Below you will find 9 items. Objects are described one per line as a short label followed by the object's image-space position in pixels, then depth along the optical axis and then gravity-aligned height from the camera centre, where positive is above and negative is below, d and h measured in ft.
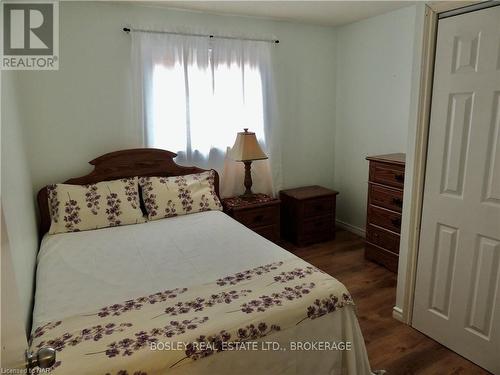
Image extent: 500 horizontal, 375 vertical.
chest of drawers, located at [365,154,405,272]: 9.46 -2.21
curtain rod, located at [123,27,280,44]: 9.43 +2.74
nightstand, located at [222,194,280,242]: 10.46 -2.58
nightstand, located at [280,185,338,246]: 11.66 -2.93
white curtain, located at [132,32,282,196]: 9.85 +0.90
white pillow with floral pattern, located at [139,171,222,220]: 9.12 -1.83
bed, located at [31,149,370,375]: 4.13 -2.56
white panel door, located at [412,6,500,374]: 5.74 -1.08
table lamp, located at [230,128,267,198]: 10.49 -0.60
